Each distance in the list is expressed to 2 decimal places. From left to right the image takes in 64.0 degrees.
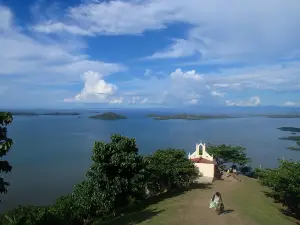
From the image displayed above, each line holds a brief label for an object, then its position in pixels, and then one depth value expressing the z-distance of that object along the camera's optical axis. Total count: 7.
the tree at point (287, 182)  17.97
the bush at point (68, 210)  16.03
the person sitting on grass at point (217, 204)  14.15
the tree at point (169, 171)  20.81
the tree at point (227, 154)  34.63
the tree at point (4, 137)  9.78
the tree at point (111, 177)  15.63
